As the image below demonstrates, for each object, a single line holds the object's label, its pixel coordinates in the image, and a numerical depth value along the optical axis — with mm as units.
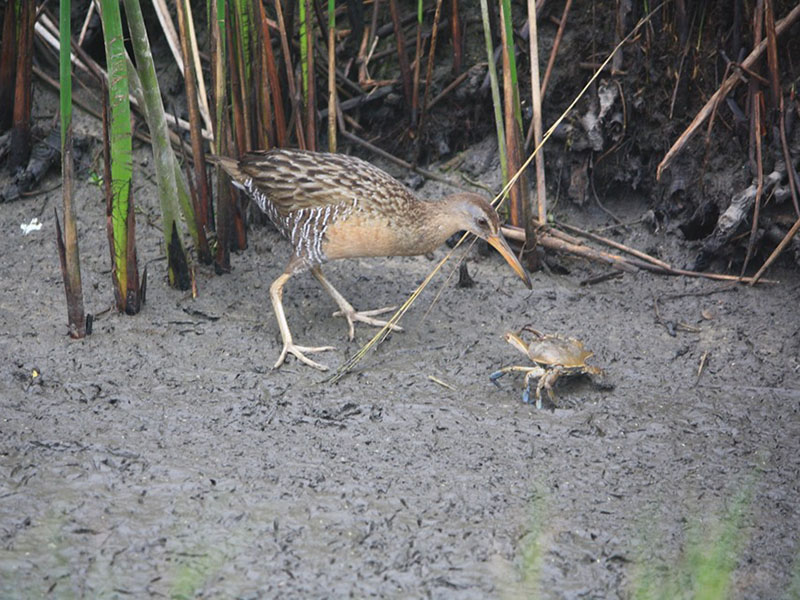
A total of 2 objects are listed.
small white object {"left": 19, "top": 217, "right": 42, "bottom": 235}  10719
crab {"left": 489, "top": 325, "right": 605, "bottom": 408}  7766
